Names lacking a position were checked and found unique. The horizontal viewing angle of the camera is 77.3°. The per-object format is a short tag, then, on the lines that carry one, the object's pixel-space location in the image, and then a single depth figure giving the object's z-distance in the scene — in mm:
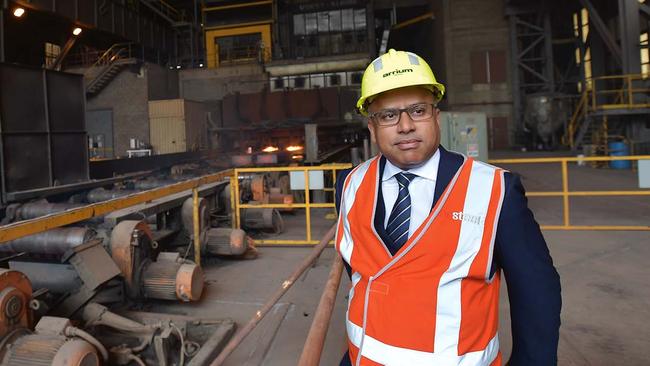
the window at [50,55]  24402
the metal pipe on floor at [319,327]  1511
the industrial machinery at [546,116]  20266
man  1309
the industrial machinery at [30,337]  2717
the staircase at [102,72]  21859
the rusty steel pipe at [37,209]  5445
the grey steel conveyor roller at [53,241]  3799
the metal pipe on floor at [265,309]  2625
